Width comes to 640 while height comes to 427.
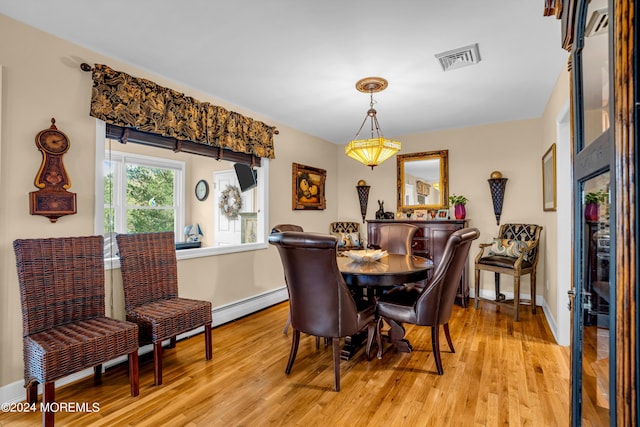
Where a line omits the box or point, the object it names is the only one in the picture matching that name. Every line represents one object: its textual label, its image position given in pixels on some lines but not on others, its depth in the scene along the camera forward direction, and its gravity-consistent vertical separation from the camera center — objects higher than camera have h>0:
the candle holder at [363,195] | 5.31 +0.34
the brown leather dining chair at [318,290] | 1.98 -0.50
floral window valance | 2.45 +0.94
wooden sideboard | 4.11 -0.33
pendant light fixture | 2.97 +0.66
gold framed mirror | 4.74 +0.54
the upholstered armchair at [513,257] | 3.58 -0.51
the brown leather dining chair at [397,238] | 3.81 -0.28
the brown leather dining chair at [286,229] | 3.15 -0.15
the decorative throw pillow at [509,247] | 3.75 -0.40
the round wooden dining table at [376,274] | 2.32 -0.44
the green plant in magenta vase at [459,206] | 4.32 +0.12
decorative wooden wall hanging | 2.13 +0.25
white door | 4.97 -0.07
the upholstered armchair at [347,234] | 4.93 -0.31
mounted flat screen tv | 4.22 +0.54
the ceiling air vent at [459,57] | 2.40 +1.25
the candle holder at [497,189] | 4.25 +0.34
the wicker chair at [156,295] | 2.25 -0.65
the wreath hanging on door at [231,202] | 4.82 +0.22
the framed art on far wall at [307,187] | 4.61 +0.43
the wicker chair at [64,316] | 1.77 -0.66
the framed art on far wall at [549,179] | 3.10 +0.38
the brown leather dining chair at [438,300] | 2.24 -0.64
